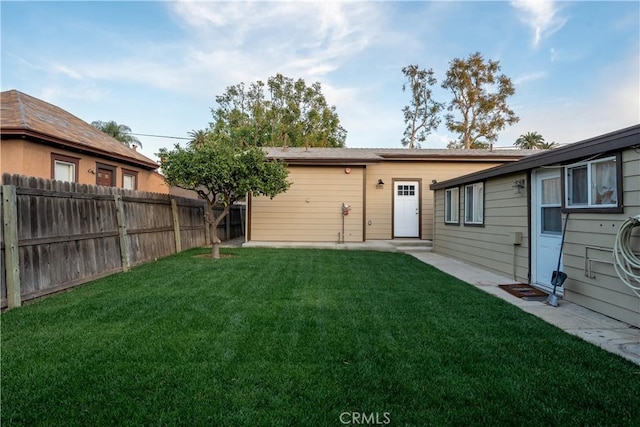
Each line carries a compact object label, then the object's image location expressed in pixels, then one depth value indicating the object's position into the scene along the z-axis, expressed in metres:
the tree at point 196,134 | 23.85
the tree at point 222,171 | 7.44
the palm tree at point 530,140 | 26.06
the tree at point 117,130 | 23.09
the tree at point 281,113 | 24.17
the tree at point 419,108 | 22.62
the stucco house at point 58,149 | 7.90
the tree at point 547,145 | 25.57
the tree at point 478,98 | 21.56
